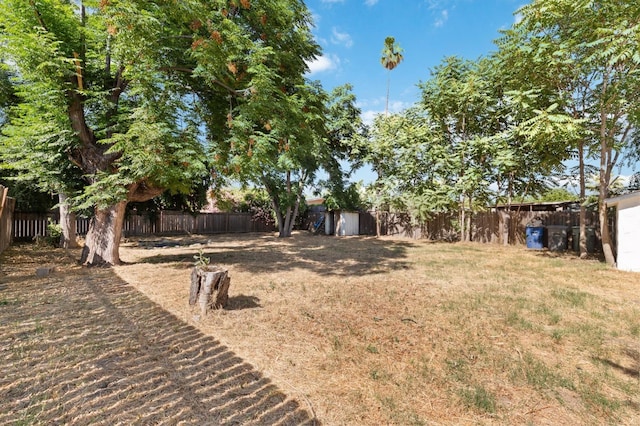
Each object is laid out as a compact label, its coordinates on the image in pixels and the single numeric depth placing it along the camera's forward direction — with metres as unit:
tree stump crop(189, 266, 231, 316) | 4.35
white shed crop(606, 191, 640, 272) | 8.24
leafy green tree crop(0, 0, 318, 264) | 5.75
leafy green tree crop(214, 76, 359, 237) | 6.57
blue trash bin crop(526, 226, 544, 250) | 13.06
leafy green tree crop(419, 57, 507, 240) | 13.62
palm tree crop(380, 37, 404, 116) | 21.19
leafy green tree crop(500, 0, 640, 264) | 7.87
